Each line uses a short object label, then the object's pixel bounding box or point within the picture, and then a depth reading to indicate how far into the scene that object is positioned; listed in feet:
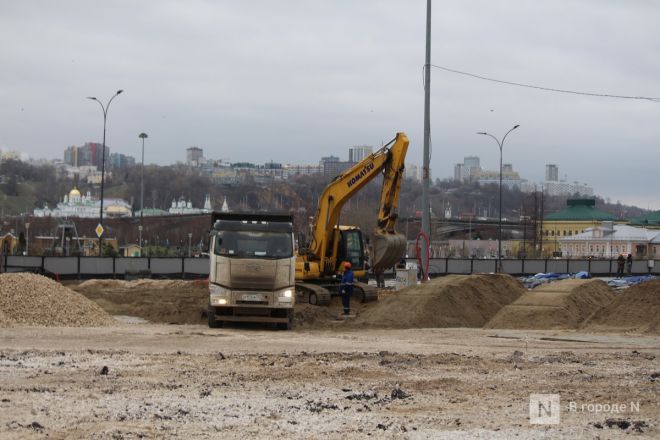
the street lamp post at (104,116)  198.58
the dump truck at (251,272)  83.41
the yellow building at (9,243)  231.50
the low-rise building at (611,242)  404.57
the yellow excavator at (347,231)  107.96
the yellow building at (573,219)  514.27
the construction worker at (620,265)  219.82
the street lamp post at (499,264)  207.92
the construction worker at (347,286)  100.32
